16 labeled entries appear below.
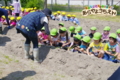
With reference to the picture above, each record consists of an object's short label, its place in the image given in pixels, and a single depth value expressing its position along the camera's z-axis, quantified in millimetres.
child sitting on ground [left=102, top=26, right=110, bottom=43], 7672
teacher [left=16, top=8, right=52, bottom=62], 5191
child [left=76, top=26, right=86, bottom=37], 7969
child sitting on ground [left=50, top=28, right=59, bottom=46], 6689
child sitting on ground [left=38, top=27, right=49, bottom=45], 7047
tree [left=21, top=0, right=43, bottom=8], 21061
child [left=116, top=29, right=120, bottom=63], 5304
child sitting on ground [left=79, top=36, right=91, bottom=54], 5879
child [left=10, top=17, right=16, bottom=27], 10662
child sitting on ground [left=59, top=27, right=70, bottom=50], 6746
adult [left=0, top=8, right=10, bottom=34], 6805
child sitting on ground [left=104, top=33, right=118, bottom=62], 5426
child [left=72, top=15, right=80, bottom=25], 12814
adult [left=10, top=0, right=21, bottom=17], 11844
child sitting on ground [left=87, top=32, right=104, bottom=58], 5621
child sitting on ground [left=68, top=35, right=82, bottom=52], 6164
